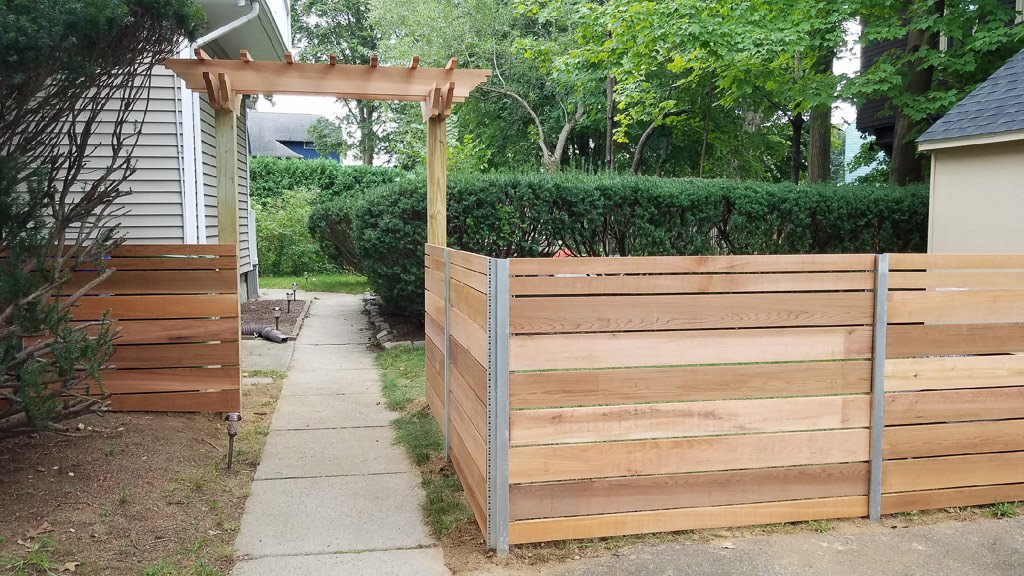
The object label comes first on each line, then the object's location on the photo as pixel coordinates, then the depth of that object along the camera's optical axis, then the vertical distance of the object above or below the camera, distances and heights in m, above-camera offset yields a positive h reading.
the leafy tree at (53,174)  3.85 +0.33
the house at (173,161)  7.71 +0.72
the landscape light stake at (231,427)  4.60 -1.15
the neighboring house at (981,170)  7.72 +0.70
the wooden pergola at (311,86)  5.49 +1.07
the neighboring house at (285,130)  50.47 +6.83
